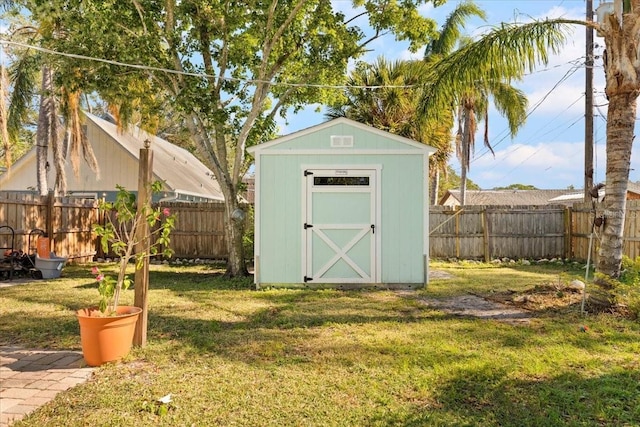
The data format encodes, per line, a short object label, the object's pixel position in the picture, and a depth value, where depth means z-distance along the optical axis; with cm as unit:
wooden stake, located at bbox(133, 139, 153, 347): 430
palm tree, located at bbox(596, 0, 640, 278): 579
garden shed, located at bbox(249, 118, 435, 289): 813
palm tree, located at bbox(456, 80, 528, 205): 1540
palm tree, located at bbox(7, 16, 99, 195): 1327
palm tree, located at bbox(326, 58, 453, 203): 1362
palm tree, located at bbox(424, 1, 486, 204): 1666
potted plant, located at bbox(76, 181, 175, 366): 387
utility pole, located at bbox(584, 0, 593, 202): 1213
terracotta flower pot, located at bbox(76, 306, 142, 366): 386
